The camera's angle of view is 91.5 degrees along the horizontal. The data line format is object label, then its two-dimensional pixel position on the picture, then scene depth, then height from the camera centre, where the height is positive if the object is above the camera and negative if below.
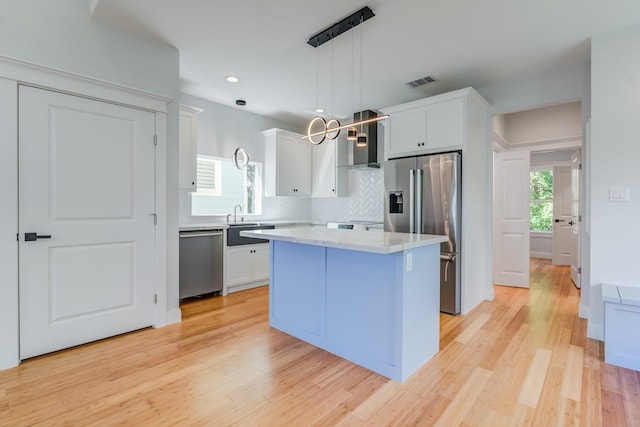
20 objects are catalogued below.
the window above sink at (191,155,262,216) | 4.61 +0.38
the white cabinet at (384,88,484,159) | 3.42 +1.03
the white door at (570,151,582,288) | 4.53 -0.13
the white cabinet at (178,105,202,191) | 3.81 +0.81
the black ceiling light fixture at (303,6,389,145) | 2.46 +1.55
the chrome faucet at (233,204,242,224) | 4.85 -0.03
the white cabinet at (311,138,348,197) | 5.32 +0.75
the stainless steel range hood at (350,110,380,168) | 4.65 +0.95
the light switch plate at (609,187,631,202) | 2.59 +0.16
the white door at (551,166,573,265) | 6.23 -0.10
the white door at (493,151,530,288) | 4.63 -0.08
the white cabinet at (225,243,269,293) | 4.22 -0.78
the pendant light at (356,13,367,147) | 2.94 +0.71
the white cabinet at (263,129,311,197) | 5.10 +0.82
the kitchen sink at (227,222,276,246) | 4.20 -0.31
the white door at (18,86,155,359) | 2.35 -0.07
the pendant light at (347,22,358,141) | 3.00 +0.77
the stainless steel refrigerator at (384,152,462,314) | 3.44 +0.10
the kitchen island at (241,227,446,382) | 2.10 -0.64
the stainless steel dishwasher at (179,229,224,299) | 3.76 -0.62
